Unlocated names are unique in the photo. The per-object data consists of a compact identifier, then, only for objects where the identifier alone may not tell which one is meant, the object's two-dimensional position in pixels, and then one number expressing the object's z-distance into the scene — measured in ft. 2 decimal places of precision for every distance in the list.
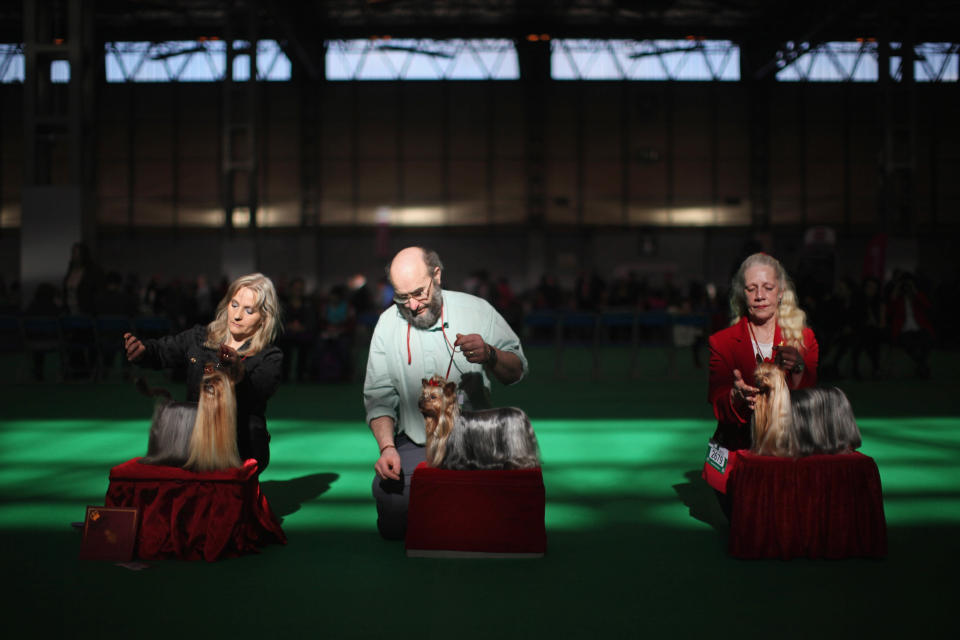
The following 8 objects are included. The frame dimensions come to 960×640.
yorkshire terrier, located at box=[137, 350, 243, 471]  10.29
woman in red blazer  10.94
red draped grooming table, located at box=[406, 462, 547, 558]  10.41
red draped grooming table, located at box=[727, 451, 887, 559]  10.48
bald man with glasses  10.94
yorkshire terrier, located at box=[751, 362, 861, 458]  10.34
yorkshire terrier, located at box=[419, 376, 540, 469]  10.35
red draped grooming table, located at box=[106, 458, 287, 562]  10.68
